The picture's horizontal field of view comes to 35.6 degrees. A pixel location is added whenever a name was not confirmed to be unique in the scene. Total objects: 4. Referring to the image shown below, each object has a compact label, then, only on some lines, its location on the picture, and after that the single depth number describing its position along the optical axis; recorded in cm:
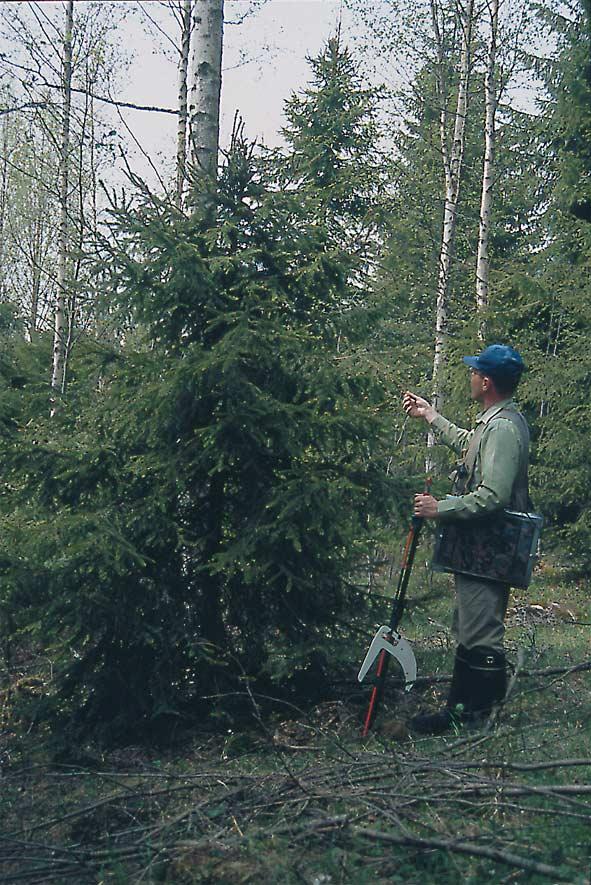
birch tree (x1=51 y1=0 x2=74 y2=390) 1580
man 563
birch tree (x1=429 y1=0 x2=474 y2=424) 1802
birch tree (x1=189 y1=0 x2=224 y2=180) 813
